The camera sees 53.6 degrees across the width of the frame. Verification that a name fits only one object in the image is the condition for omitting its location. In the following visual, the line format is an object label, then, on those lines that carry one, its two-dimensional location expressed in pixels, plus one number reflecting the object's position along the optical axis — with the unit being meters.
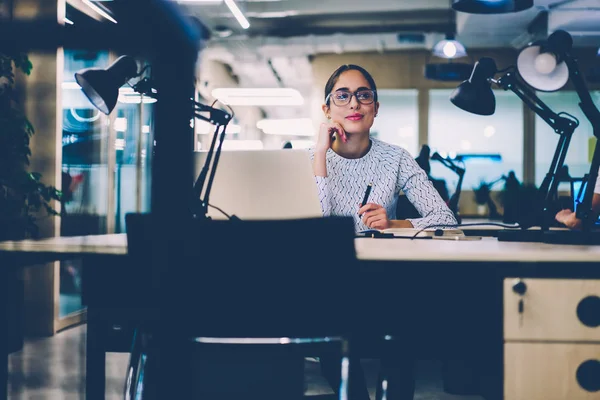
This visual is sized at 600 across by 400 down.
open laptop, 1.78
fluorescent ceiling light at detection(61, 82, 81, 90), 4.89
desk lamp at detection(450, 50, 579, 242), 1.84
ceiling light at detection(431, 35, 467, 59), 6.64
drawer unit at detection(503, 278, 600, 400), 1.38
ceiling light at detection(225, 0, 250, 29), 5.83
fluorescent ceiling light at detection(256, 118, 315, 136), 10.79
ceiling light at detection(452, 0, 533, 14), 3.20
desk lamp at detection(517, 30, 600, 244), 1.74
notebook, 1.99
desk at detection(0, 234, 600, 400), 1.39
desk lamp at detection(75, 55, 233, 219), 1.69
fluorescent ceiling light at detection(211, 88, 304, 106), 7.65
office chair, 1.11
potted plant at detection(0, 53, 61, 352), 3.55
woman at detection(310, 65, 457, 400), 2.26
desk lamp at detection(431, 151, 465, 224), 4.21
